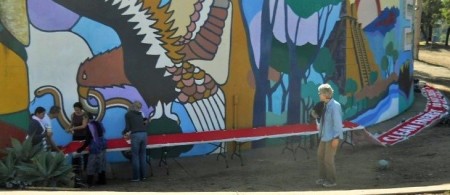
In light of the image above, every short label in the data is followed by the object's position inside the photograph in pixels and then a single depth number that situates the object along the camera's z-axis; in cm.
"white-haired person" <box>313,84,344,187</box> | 894
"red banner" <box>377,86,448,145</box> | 1501
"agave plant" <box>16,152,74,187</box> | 861
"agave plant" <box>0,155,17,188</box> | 843
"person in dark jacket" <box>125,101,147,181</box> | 1050
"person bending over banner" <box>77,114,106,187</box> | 1006
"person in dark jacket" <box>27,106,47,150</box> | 980
